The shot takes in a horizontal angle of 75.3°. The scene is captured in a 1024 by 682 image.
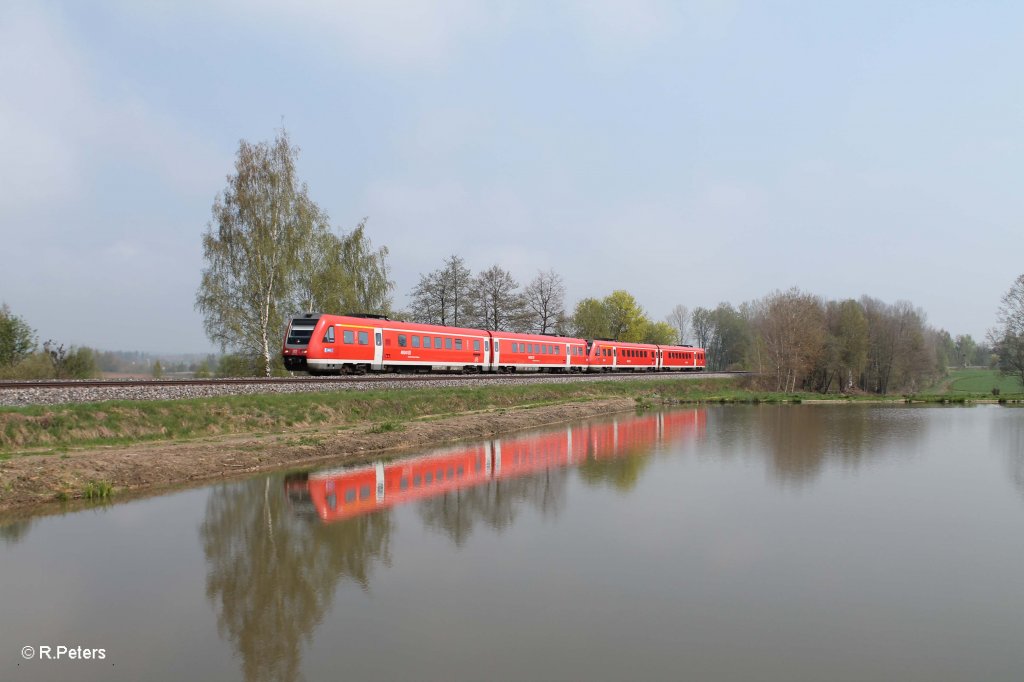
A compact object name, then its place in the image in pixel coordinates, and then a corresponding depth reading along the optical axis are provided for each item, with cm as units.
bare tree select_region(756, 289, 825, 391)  6369
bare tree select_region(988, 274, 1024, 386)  5703
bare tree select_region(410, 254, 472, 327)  6538
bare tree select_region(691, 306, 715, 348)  10931
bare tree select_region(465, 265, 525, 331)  6881
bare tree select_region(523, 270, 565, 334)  7388
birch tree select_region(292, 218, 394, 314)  4365
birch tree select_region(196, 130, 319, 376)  3916
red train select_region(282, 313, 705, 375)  2886
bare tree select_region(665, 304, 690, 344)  10762
